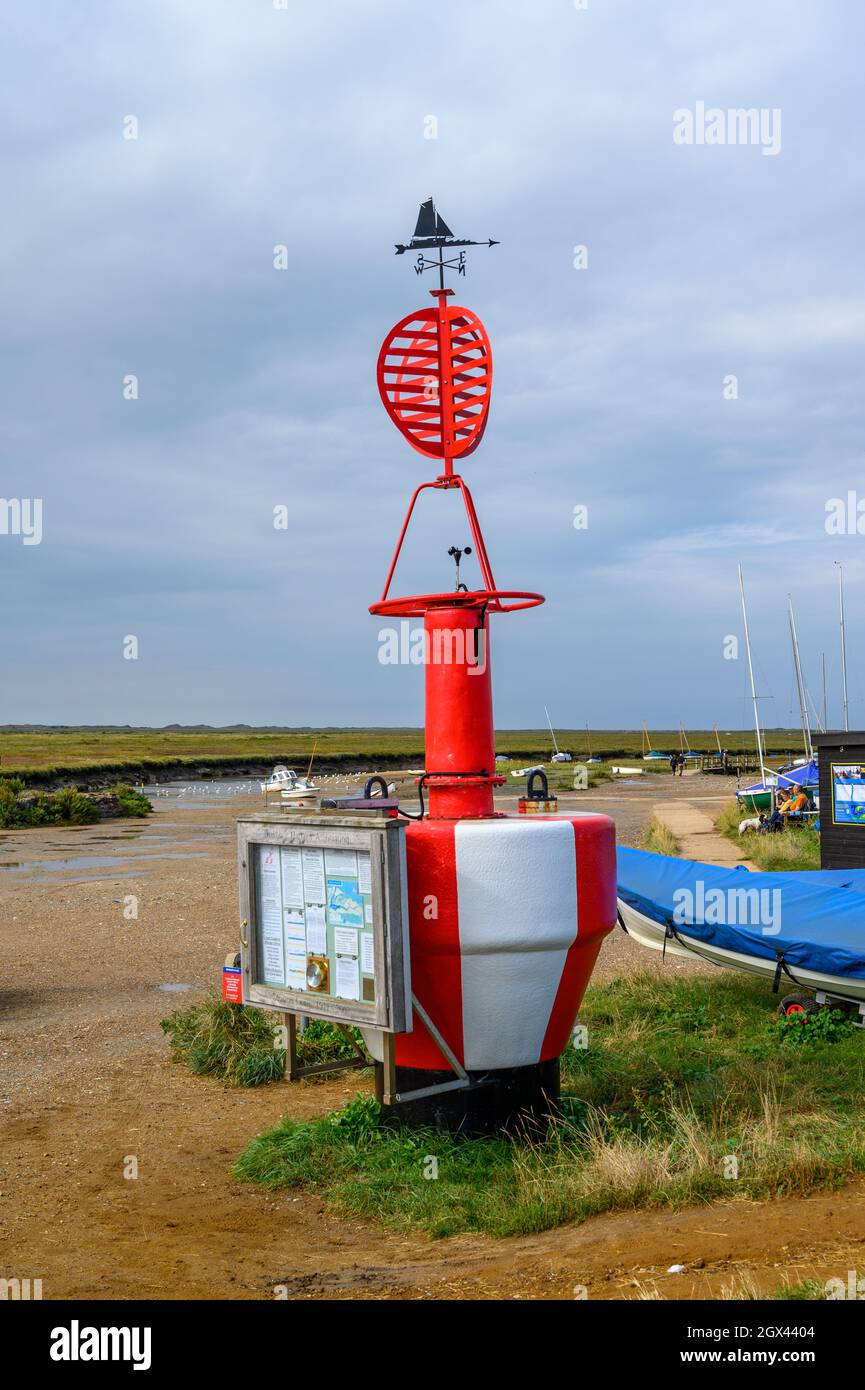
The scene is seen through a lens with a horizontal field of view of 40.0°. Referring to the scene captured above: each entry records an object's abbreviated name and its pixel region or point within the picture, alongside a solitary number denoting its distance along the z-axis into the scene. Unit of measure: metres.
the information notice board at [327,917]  6.74
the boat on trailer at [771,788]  33.59
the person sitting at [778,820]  28.92
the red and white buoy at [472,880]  7.12
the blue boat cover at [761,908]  10.21
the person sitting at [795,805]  29.55
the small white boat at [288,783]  46.20
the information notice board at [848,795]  19.02
